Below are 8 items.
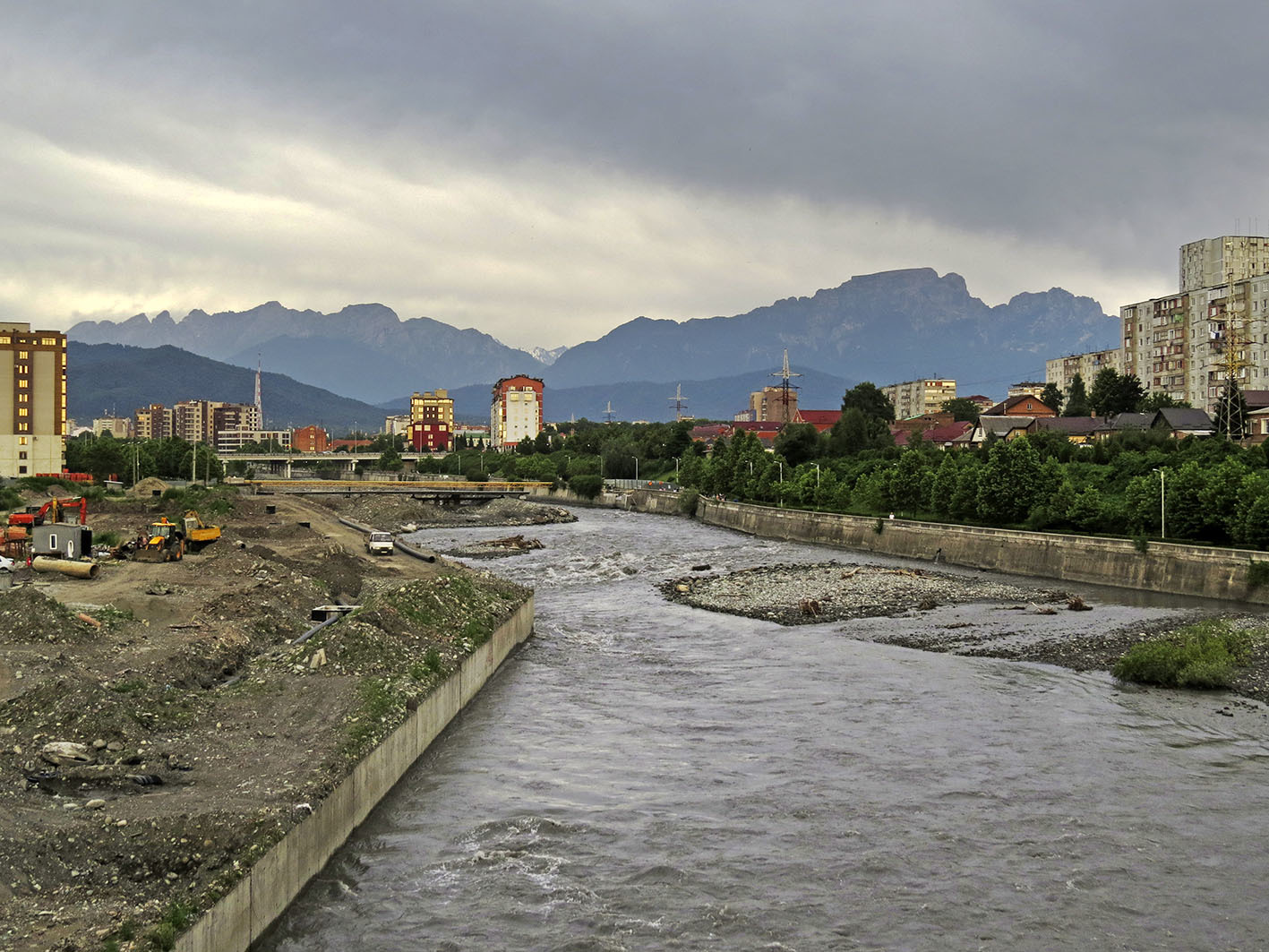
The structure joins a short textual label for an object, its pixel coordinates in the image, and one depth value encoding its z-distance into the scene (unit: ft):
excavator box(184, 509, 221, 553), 229.45
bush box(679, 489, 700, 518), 485.36
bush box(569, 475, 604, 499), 590.14
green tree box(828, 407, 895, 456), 510.74
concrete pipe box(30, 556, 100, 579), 177.37
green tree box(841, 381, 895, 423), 632.38
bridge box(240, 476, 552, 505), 561.02
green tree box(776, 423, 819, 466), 512.22
